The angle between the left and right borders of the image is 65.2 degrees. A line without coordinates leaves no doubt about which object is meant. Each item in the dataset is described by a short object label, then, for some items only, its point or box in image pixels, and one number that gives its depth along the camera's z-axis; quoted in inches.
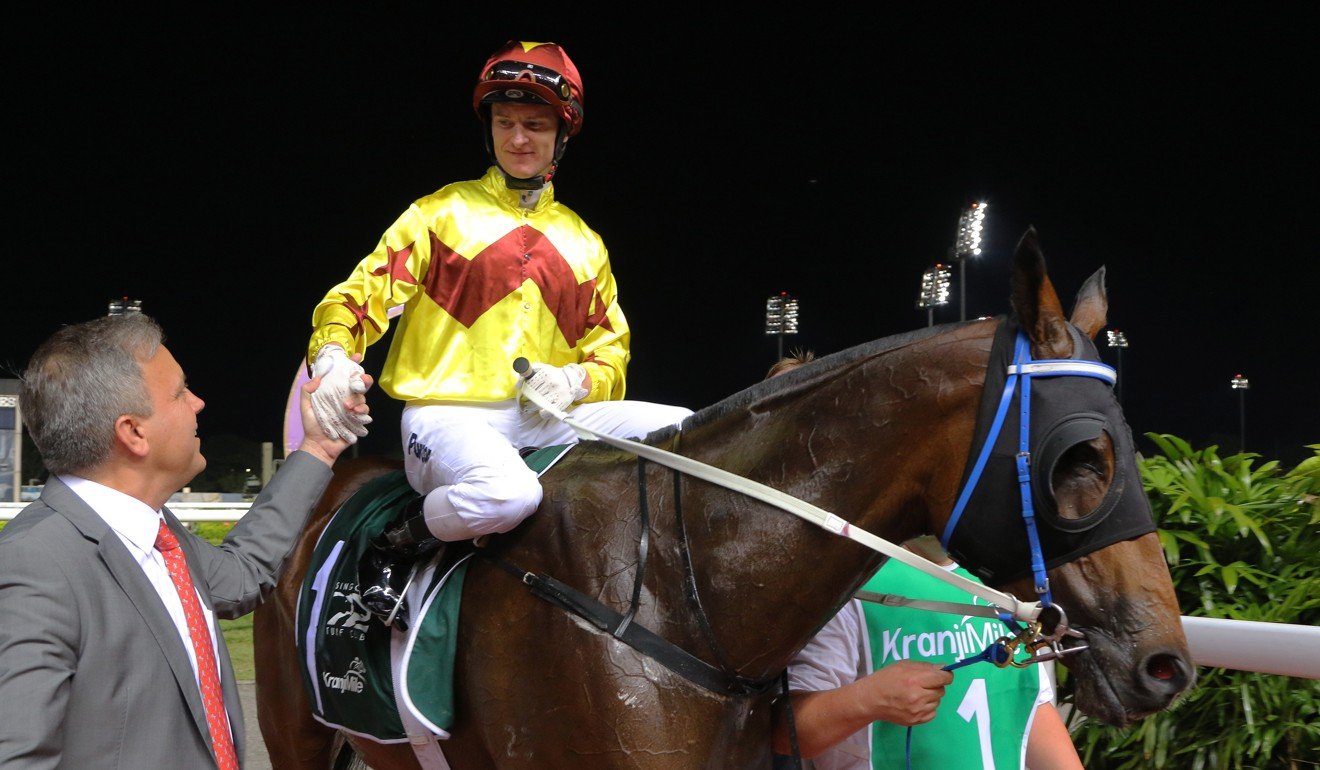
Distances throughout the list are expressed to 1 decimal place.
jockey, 88.8
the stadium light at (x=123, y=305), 444.6
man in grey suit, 46.4
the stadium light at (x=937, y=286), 593.9
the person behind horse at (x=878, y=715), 75.0
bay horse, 61.7
